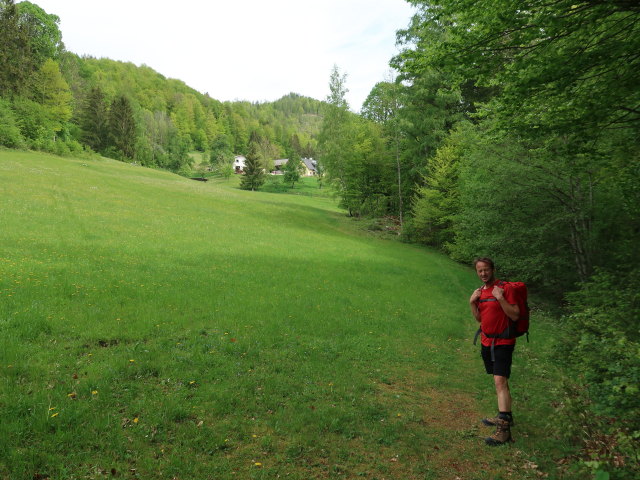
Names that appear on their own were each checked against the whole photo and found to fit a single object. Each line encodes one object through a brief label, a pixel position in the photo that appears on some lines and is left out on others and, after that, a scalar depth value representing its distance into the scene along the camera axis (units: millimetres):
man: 5742
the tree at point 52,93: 54281
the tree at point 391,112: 36219
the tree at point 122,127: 71688
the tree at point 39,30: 60625
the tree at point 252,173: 74519
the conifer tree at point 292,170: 92375
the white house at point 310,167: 137000
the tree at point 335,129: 45344
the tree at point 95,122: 68375
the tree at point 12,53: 50375
